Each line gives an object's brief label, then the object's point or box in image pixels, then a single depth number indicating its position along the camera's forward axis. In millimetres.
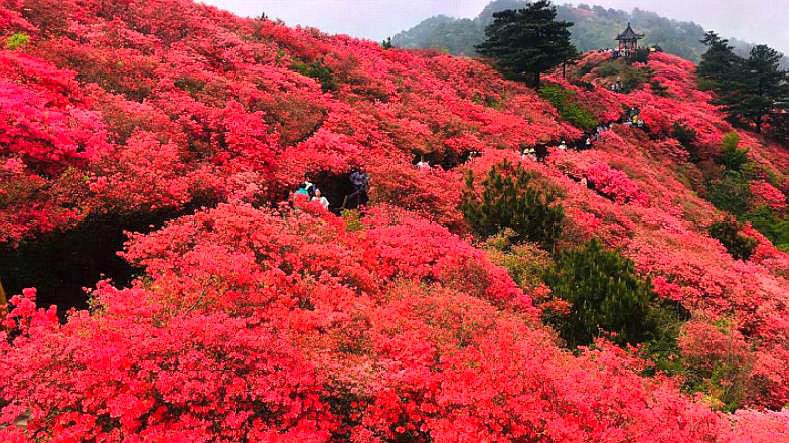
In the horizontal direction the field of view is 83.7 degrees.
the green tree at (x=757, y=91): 44875
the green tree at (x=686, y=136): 36656
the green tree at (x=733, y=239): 20141
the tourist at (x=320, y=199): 13020
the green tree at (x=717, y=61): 53625
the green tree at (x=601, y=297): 10734
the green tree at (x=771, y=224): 26450
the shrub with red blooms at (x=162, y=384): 5512
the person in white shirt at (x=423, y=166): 17398
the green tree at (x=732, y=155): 35375
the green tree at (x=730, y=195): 30047
